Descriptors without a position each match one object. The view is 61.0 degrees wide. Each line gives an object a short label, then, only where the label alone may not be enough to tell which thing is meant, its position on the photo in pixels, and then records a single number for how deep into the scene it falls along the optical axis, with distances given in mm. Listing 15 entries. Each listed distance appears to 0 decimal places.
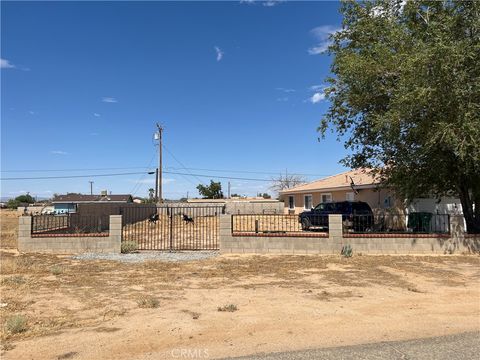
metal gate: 16939
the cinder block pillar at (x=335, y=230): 13584
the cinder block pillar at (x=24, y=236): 14516
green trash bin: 18438
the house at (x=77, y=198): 65556
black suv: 18062
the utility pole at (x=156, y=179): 39269
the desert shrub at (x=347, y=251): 13227
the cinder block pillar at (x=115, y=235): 14383
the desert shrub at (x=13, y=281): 9172
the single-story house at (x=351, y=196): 20375
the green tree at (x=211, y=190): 73312
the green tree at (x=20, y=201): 93212
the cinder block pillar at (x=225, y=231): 13875
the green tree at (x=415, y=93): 11868
